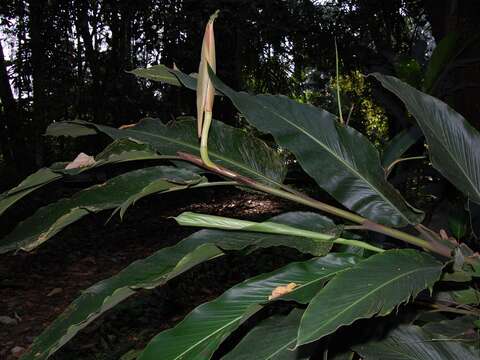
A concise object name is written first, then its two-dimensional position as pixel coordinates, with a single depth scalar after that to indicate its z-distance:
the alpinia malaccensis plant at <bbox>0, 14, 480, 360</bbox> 0.61
